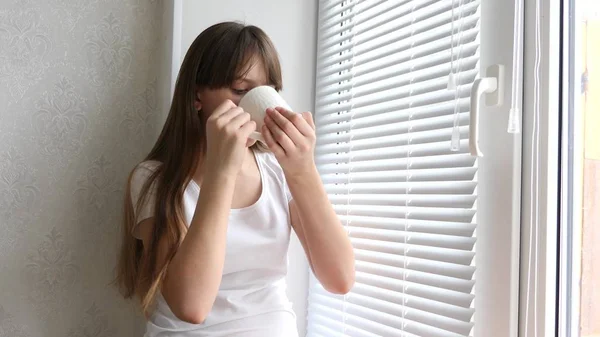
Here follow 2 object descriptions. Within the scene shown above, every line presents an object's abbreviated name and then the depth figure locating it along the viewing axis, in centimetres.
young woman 110
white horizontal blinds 105
